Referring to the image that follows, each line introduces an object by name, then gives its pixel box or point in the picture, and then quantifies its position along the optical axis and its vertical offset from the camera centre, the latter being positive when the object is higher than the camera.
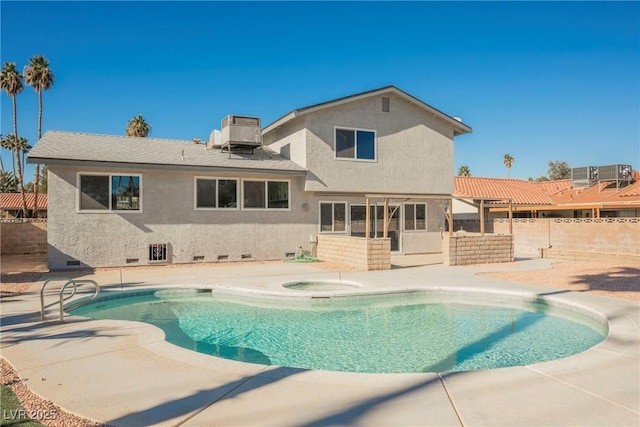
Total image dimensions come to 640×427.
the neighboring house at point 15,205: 43.06 +2.50
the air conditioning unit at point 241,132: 17.86 +4.22
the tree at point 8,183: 63.40 +7.16
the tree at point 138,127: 41.31 +10.30
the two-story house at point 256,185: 15.02 +1.79
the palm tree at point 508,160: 65.38 +10.57
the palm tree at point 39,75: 34.91 +13.15
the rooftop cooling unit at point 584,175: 31.41 +3.93
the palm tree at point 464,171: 60.90 +8.39
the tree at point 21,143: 55.23 +11.93
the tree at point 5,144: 54.62 +11.37
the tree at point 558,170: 74.31 +10.43
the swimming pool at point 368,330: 6.57 -2.07
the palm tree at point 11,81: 35.69 +12.96
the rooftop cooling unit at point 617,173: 29.00 +3.80
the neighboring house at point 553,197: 24.30 +1.98
